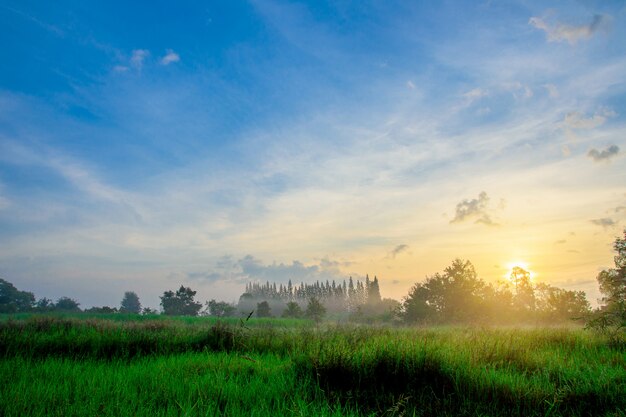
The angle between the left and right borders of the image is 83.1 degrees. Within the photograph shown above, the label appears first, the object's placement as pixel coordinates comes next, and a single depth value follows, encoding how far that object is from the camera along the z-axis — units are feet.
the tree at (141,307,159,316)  160.91
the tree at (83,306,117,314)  148.56
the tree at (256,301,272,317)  179.84
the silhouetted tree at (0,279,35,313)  195.15
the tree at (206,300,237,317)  211.20
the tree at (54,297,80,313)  210.59
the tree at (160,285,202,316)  211.61
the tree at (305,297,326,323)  164.51
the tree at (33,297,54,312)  201.69
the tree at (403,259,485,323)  124.57
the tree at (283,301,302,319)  176.97
